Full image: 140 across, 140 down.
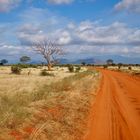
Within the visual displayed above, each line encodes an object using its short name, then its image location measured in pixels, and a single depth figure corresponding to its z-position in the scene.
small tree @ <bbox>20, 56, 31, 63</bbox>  84.97
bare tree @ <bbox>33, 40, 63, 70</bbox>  42.38
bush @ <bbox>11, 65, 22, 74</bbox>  31.03
